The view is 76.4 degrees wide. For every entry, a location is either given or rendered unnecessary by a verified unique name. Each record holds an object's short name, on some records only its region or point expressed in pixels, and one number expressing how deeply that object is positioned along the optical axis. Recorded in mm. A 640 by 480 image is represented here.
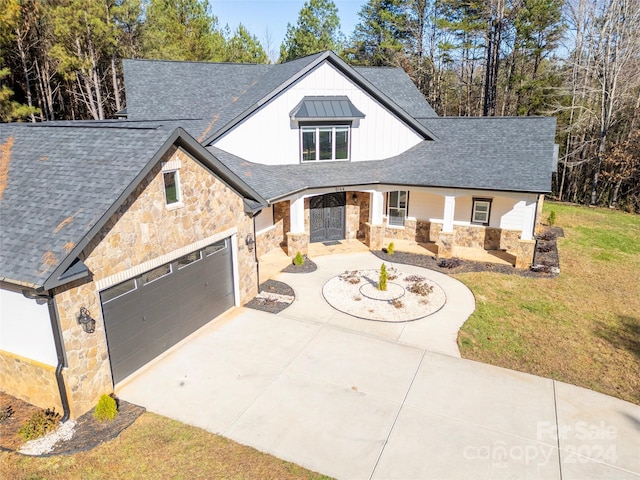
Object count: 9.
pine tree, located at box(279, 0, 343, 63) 46562
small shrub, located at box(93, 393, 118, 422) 8438
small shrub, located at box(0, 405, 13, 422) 8582
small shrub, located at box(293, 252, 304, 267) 17250
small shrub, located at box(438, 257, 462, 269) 17234
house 8375
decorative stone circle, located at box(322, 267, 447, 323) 13320
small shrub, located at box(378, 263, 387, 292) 14844
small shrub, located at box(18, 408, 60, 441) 8008
